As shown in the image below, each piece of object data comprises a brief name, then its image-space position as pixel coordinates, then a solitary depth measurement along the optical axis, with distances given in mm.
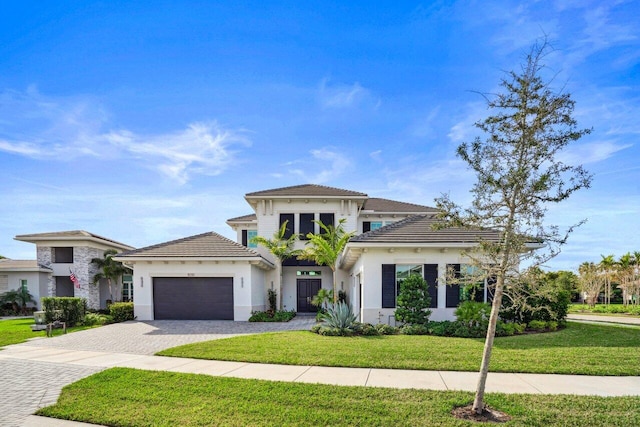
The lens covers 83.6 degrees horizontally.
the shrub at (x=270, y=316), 18125
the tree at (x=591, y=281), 36625
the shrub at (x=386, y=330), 12797
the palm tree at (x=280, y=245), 20828
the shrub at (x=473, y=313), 12805
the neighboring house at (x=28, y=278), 26219
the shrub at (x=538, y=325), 13070
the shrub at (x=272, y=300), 21594
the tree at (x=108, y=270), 26578
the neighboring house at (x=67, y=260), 26422
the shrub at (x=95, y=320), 18375
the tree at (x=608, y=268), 37125
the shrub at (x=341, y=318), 12836
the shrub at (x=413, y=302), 13586
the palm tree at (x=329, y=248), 18125
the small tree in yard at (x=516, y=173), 5426
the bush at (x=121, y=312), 18328
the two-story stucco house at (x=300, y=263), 14727
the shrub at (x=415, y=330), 12688
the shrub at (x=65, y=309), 17297
